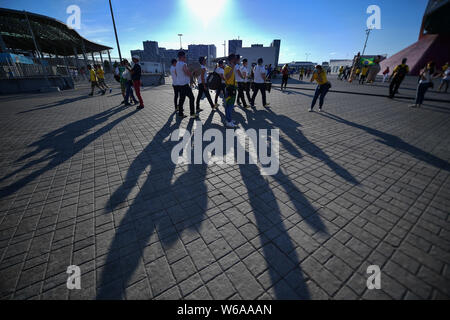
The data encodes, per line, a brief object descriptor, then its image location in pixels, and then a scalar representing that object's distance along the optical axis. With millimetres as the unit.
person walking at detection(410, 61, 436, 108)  7959
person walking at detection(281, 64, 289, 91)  15245
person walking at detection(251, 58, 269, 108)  8039
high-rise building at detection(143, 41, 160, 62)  127388
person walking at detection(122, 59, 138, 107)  8625
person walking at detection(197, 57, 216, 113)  7443
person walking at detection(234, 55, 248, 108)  8847
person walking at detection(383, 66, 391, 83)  24852
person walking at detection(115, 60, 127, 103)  10008
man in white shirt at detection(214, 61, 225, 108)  9130
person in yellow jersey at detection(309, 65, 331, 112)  7043
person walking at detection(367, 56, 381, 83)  20641
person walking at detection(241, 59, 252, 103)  8852
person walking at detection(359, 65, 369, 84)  20953
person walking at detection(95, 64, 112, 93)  12899
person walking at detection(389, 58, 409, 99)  9859
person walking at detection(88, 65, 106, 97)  11906
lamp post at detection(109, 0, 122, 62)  18469
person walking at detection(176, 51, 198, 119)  6402
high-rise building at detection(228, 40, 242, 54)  127806
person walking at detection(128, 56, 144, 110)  8045
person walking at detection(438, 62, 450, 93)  13656
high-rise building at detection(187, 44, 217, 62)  132250
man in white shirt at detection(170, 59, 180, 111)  6576
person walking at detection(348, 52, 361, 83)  24075
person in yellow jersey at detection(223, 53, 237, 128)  5676
